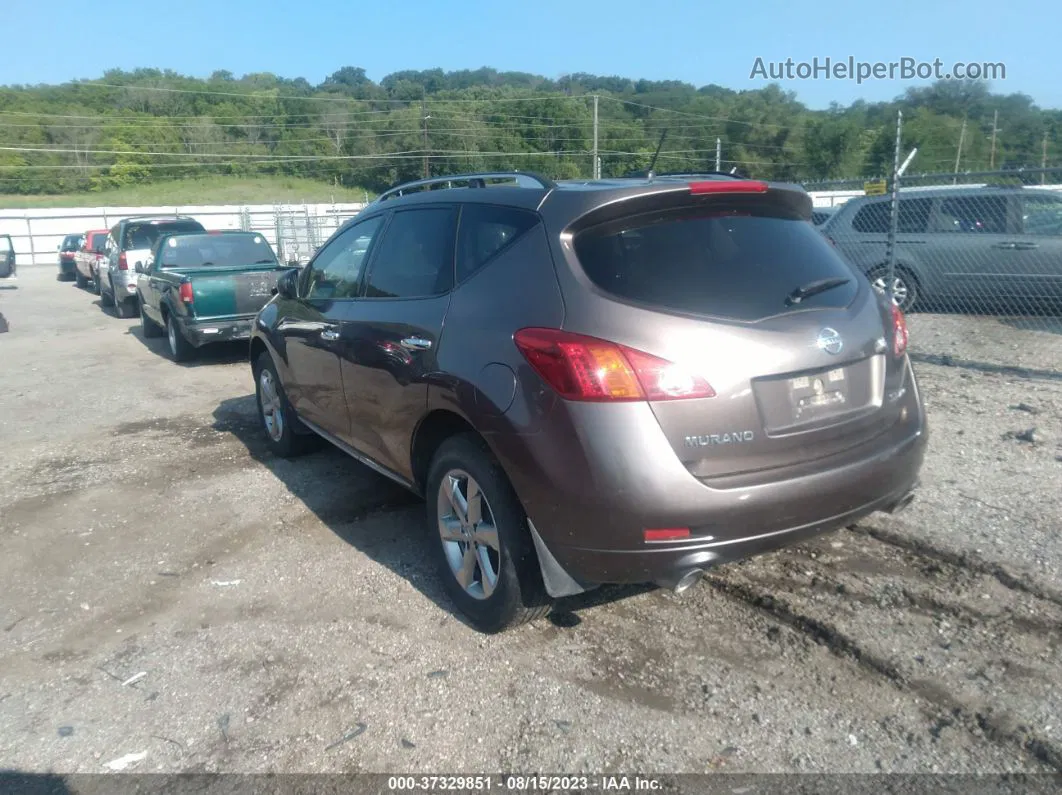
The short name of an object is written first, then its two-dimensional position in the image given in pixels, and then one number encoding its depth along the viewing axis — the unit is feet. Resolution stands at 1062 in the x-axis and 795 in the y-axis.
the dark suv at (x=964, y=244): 35.14
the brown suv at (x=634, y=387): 10.21
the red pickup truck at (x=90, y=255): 70.53
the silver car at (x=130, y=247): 51.90
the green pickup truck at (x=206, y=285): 33.30
